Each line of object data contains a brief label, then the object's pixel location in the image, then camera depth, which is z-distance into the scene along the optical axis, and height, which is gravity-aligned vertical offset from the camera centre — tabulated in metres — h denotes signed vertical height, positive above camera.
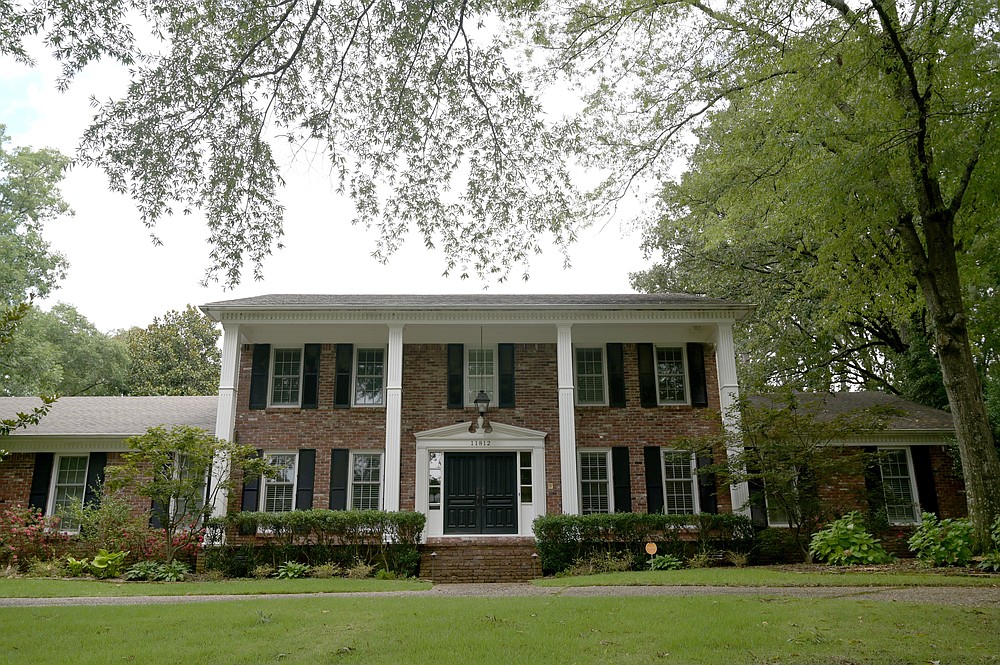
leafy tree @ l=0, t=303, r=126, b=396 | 23.16 +5.78
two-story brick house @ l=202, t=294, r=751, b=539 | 17.12 +2.87
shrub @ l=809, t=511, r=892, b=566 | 13.29 -0.53
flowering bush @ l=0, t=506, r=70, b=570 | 15.37 -0.28
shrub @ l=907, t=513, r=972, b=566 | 12.08 -0.46
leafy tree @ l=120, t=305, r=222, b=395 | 31.80 +7.24
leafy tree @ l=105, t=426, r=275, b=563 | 14.26 +1.03
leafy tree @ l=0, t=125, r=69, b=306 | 24.16 +10.26
